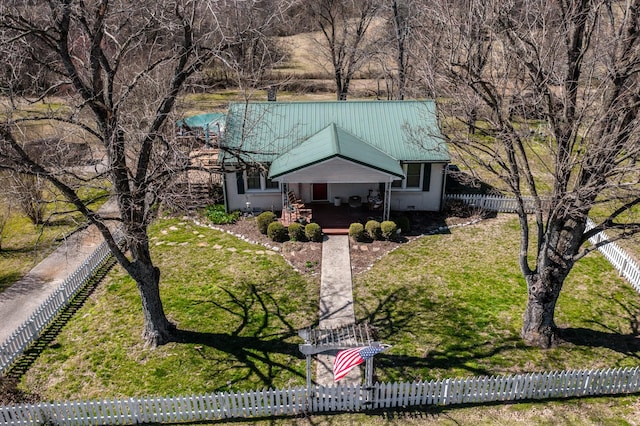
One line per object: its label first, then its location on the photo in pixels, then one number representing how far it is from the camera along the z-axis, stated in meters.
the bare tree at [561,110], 10.26
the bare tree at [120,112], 9.84
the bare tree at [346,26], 32.62
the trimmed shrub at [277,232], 18.77
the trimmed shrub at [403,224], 19.36
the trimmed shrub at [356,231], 18.72
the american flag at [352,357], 10.21
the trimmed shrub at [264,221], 19.30
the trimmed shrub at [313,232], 18.67
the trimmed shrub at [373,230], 18.88
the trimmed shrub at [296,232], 18.82
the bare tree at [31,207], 19.65
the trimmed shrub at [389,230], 18.75
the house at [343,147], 19.75
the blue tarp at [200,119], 28.82
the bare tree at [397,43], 29.70
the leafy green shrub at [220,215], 20.62
